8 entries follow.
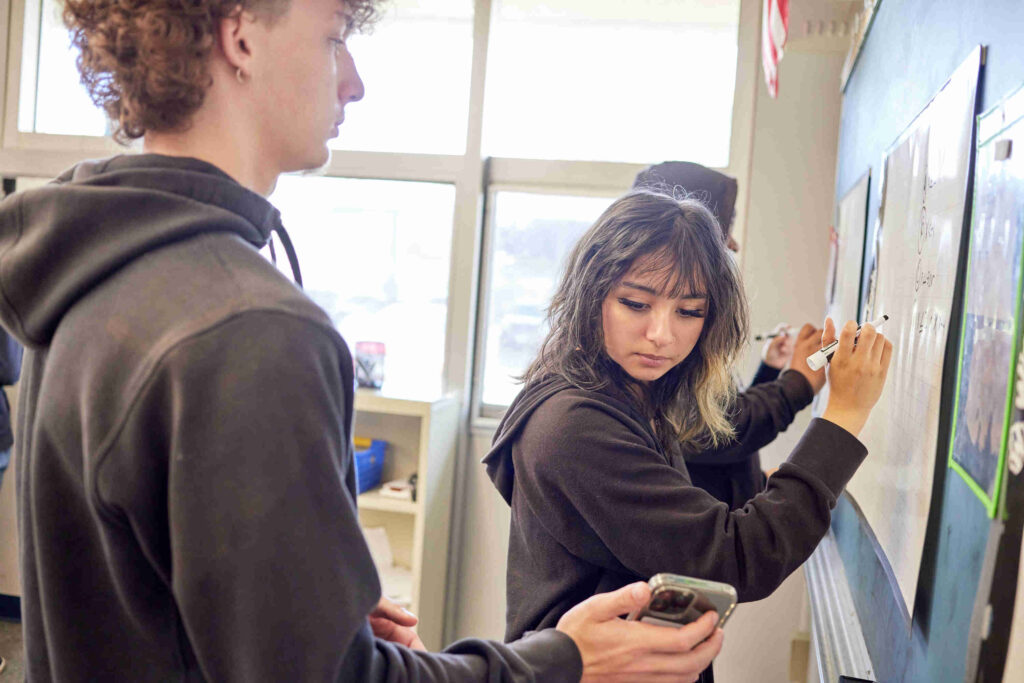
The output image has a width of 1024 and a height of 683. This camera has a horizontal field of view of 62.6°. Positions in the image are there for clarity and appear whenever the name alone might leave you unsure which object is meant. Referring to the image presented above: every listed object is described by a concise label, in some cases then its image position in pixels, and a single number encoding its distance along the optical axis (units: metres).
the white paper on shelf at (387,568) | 2.95
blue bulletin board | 0.75
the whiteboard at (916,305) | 0.91
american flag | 1.81
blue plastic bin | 2.96
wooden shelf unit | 2.81
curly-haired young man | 0.52
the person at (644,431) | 0.96
